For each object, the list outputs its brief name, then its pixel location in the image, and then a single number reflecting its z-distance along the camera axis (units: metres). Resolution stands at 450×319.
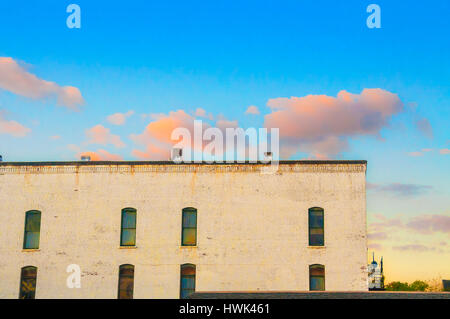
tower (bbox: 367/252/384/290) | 54.69
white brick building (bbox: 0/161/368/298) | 32.69
